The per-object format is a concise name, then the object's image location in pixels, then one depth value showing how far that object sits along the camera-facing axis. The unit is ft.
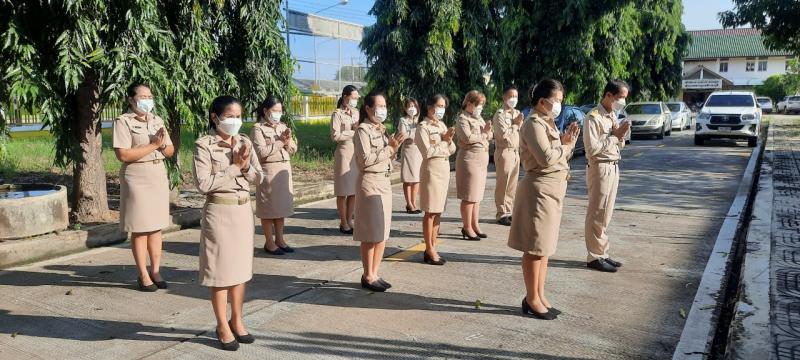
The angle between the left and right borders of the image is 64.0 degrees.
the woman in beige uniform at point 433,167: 20.29
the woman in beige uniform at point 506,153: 25.05
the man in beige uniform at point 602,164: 18.69
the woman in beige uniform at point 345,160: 24.94
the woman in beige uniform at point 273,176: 21.11
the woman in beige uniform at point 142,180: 16.97
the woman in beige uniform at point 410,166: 28.17
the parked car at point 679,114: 94.12
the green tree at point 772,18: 59.11
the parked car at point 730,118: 61.98
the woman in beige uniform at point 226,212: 13.19
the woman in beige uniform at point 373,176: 16.83
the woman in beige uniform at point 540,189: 14.94
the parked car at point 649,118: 76.20
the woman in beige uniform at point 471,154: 22.86
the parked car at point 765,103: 166.81
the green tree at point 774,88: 182.93
